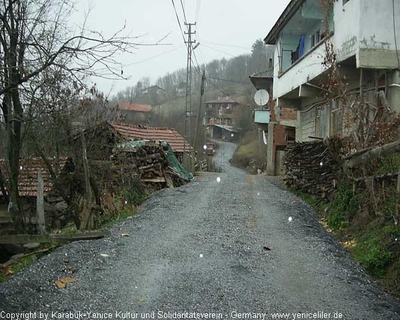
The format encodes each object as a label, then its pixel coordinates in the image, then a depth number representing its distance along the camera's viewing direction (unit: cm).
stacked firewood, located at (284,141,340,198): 1170
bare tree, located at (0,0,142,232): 663
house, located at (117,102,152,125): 4590
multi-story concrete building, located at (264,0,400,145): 1023
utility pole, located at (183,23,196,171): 2425
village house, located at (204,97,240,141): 8394
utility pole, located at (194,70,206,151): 2830
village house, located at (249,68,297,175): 2507
